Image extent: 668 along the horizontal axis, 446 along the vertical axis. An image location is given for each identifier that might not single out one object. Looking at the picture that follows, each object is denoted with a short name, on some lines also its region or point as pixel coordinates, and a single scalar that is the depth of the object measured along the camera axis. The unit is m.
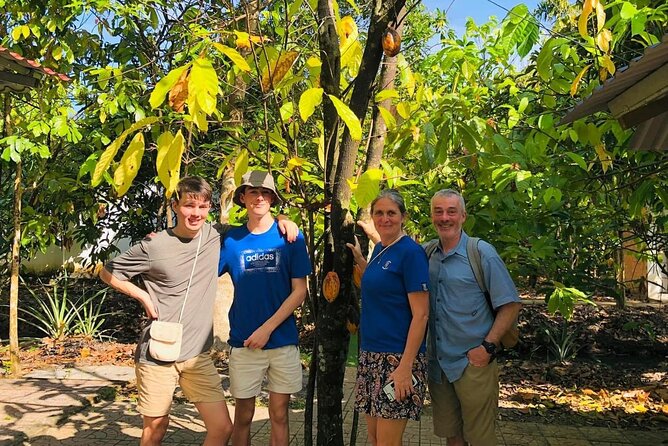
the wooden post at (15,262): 6.07
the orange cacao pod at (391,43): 2.52
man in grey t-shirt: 3.05
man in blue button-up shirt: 2.85
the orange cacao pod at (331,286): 2.84
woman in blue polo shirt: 2.68
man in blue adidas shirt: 3.08
